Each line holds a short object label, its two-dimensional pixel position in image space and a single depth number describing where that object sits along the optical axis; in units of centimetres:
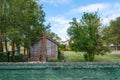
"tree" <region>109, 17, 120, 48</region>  1545
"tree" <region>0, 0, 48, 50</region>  959
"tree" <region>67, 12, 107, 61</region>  1188
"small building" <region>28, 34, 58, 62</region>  1212
